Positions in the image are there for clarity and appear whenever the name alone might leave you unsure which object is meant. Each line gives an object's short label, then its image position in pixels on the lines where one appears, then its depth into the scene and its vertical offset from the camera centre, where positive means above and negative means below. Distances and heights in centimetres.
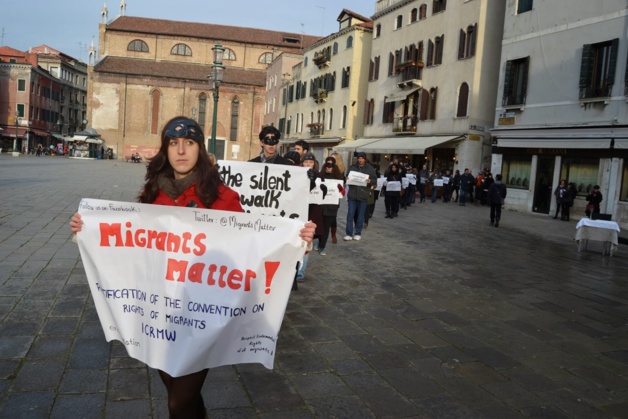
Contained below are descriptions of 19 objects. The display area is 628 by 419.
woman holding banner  284 -9
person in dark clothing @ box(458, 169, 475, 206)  2516 -14
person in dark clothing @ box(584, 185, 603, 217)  1892 -34
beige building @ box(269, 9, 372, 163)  4100 +702
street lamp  1806 +309
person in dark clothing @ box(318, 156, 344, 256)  926 -10
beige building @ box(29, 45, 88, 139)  8356 +1110
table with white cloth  1159 -90
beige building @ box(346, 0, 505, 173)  2769 +559
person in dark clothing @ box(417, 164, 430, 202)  2577 -14
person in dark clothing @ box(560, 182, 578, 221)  2039 -42
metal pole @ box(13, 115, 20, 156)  5635 +309
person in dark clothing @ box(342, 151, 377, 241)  1140 -53
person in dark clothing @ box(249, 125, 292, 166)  608 +23
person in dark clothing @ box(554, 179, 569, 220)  2057 -25
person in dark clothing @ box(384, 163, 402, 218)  1642 -59
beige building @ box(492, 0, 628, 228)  1942 +336
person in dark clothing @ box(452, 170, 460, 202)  2673 -14
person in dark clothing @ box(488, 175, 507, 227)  1609 -40
